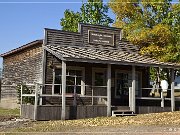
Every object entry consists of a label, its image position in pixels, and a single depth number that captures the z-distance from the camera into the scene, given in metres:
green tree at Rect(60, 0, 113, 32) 43.22
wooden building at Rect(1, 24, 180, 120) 19.83
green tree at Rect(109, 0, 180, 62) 29.17
